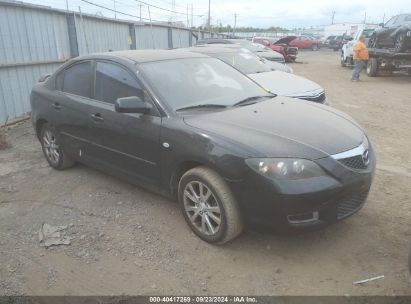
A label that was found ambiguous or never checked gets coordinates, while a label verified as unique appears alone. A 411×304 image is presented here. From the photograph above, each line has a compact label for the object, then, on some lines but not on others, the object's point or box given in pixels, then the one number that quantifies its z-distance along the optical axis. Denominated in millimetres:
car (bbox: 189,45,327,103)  7086
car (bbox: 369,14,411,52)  13805
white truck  19703
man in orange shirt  14945
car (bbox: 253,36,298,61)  25406
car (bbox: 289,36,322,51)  45875
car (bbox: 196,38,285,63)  13352
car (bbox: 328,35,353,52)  45075
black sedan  3162
